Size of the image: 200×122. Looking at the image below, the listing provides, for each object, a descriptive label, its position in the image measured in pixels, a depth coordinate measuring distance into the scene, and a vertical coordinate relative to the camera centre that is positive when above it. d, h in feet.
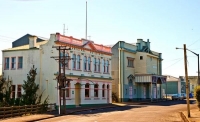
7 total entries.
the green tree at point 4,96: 111.45 -2.70
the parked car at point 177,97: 228.76 -6.45
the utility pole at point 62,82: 106.52 +2.12
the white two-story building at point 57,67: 126.41 +8.77
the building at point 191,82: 317.36 +7.40
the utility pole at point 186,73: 90.72 +4.29
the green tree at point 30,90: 116.26 -0.60
